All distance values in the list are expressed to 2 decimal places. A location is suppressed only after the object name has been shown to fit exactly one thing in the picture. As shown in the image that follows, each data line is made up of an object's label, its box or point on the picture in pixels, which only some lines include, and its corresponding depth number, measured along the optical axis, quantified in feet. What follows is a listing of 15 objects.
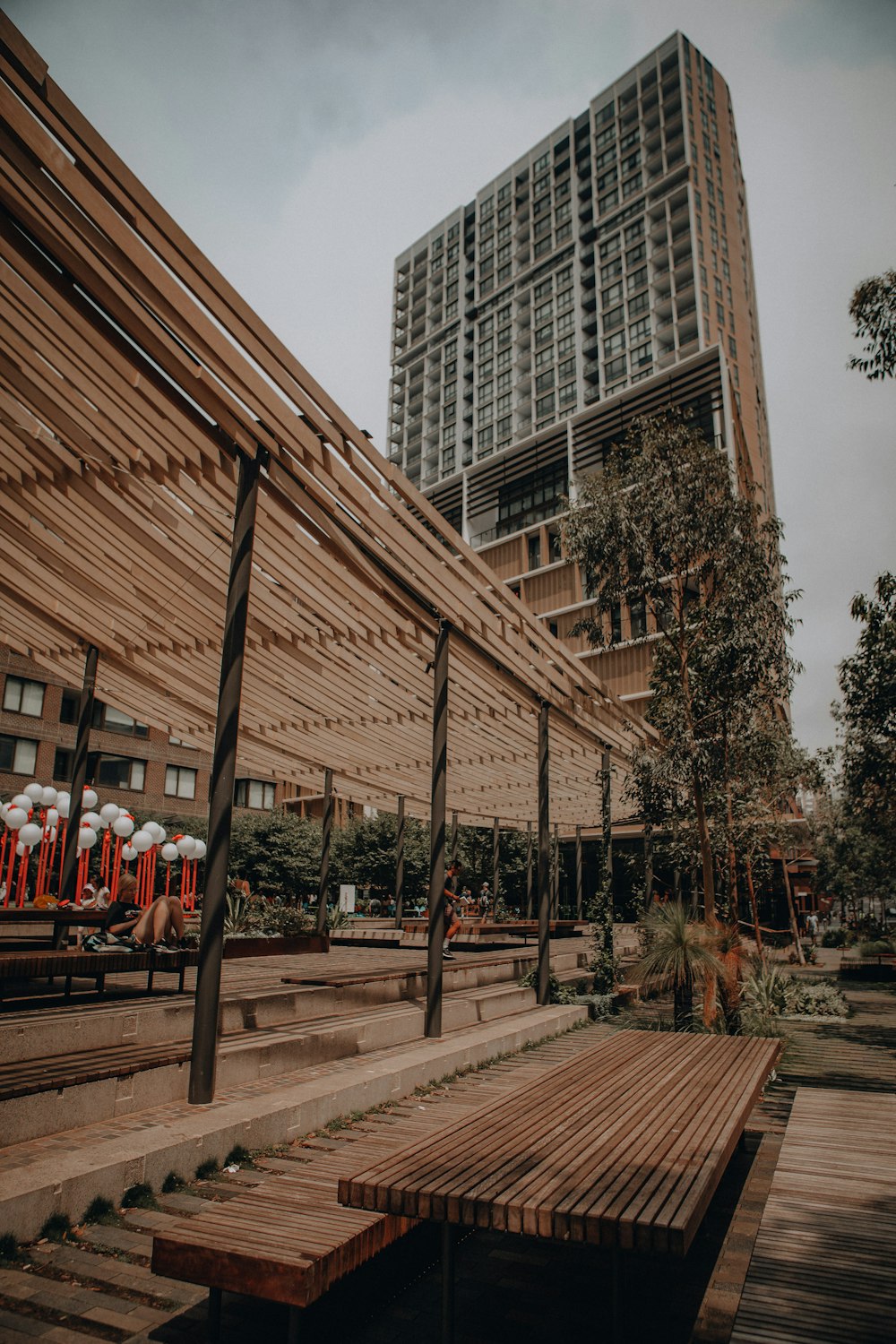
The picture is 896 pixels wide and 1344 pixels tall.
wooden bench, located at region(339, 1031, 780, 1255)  7.72
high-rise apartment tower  144.15
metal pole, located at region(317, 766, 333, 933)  42.83
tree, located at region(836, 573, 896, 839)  34.50
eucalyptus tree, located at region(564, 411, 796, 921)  38.01
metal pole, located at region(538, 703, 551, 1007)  31.55
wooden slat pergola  12.19
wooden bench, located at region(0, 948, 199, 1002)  16.17
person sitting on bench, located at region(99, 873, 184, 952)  21.27
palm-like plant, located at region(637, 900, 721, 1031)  29.37
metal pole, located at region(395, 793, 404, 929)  54.24
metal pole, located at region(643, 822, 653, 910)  52.94
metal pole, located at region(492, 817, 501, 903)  67.51
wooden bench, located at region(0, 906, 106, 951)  21.81
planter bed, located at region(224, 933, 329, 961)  35.50
